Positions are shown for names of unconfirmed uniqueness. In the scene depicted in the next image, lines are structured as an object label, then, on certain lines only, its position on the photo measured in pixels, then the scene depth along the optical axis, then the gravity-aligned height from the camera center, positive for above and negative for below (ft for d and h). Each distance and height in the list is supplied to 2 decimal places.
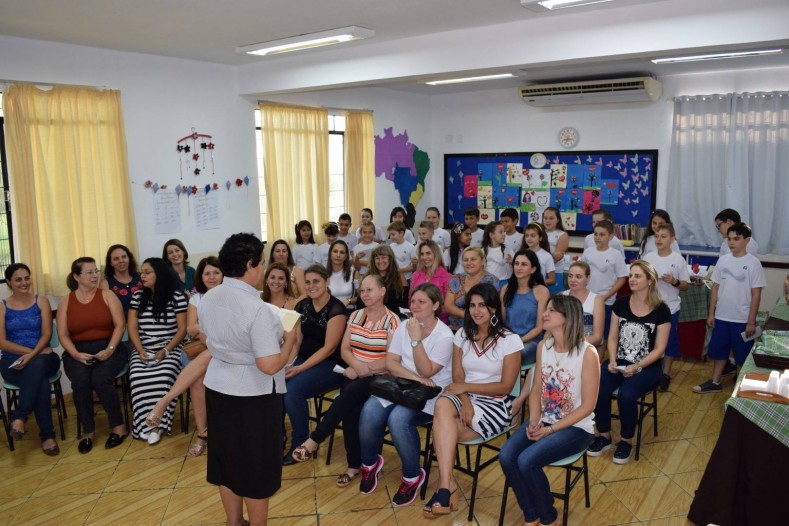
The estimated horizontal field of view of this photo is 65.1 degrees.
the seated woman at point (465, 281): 15.26 -2.54
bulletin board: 25.71 -0.23
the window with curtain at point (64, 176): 15.94 +0.36
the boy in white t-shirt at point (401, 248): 20.77 -2.21
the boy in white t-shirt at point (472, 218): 22.57 -1.35
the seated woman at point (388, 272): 16.31 -2.36
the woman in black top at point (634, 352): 12.49 -3.56
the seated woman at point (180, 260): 17.71 -2.11
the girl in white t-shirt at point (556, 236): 20.13 -1.90
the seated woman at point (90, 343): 14.28 -3.66
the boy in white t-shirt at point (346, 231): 22.91 -1.78
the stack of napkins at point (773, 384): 9.53 -3.27
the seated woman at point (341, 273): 17.29 -2.54
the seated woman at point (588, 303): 13.25 -2.67
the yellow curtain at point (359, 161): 26.08 +0.94
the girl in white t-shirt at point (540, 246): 17.25 -1.88
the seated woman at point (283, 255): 17.77 -2.11
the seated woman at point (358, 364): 12.24 -3.63
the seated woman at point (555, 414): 9.85 -3.84
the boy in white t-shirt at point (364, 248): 21.08 -2.27
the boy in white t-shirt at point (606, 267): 16.80 -2.41
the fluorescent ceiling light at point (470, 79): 24.12 +4.10
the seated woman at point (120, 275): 16.02 -2.26
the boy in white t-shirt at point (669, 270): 15.85 -2.39
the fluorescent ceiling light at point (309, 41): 15.02 +3.70
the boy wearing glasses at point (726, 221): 17.75 -1.31
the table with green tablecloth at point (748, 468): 9.11 -4.43
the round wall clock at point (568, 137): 26.91 +1.84
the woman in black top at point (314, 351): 12.91 -3.58
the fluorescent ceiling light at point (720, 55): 18.69 +3.75
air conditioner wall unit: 23.71 +3.46
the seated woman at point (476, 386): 10.75 -3.65
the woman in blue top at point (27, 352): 13.93 -3.71
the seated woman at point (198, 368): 13.50 -4.00
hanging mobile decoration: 19.69 +1.18
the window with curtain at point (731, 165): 22.66 +0.40
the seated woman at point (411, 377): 11.30 -3.69
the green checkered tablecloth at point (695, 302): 18.57 -3.76
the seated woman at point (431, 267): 16.37 -2.26
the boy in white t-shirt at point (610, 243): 18.11 -1.85
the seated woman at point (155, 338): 14.38 -3.63
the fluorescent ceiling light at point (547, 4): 12.07 +3.47
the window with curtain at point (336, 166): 26.00 +0.75
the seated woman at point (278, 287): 14.24 -2.34
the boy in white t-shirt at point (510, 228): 20.49 -1.57
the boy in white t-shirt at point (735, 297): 15.21 -3.02
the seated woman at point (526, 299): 13.94 -2.71
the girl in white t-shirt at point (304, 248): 21.97 -2.27
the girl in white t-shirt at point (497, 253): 18.30 -2.14
